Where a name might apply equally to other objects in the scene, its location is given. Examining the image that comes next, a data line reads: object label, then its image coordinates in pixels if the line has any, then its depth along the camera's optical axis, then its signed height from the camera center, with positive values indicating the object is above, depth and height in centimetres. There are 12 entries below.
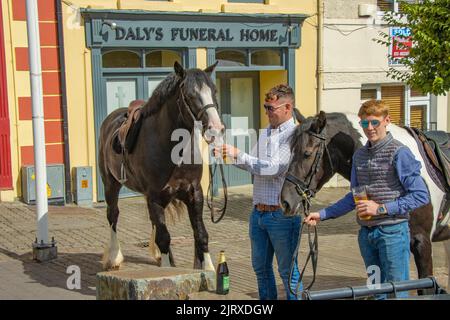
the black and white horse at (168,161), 651 -71
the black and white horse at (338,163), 493 -54
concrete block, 409 -119
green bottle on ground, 446 -130
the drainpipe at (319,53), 1529 +87
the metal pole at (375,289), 362 -111
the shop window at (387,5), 1633 +207
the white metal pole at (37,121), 834 -31
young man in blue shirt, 455 -69
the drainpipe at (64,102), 1230 -12
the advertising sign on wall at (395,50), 1570 +95
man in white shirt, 514 -60
